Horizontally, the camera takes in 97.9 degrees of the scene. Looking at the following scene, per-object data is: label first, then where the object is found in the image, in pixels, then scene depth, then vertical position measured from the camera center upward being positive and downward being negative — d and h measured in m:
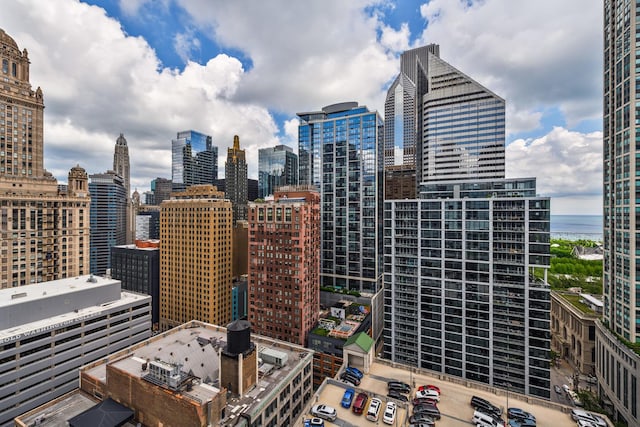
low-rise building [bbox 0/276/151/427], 57.31 -28.51
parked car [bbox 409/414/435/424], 37.03 -27.65
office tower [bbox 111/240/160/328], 135.88 -27.56
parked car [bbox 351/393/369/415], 40.09 -27.87
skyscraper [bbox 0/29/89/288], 83.81 +4.17
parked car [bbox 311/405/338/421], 38.69 -28.04
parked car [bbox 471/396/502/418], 39.86 -28.22
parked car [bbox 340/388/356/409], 41.44 -28.10
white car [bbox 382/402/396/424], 37.69 -27.65
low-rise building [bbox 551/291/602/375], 84.44 -37.63
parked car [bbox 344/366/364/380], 51.18 -29.57
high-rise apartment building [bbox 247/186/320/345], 93.19 -19.05
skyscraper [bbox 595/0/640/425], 62.56 -0.80
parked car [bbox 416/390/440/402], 43.31 -28.47
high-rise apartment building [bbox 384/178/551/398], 68.19 -18.67
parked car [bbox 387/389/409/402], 43.78 -29.14
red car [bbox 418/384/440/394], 45.16 -28.43
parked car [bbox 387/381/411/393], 45.53 -28.67
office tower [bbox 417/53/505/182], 135.12 +43.33
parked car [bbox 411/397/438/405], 41.52 -28.41
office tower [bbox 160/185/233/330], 120.19 -19.57
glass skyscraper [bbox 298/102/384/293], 138.62 +9.15
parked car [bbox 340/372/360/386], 49.50 -29.80
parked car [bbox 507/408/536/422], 38.88 -28.42
